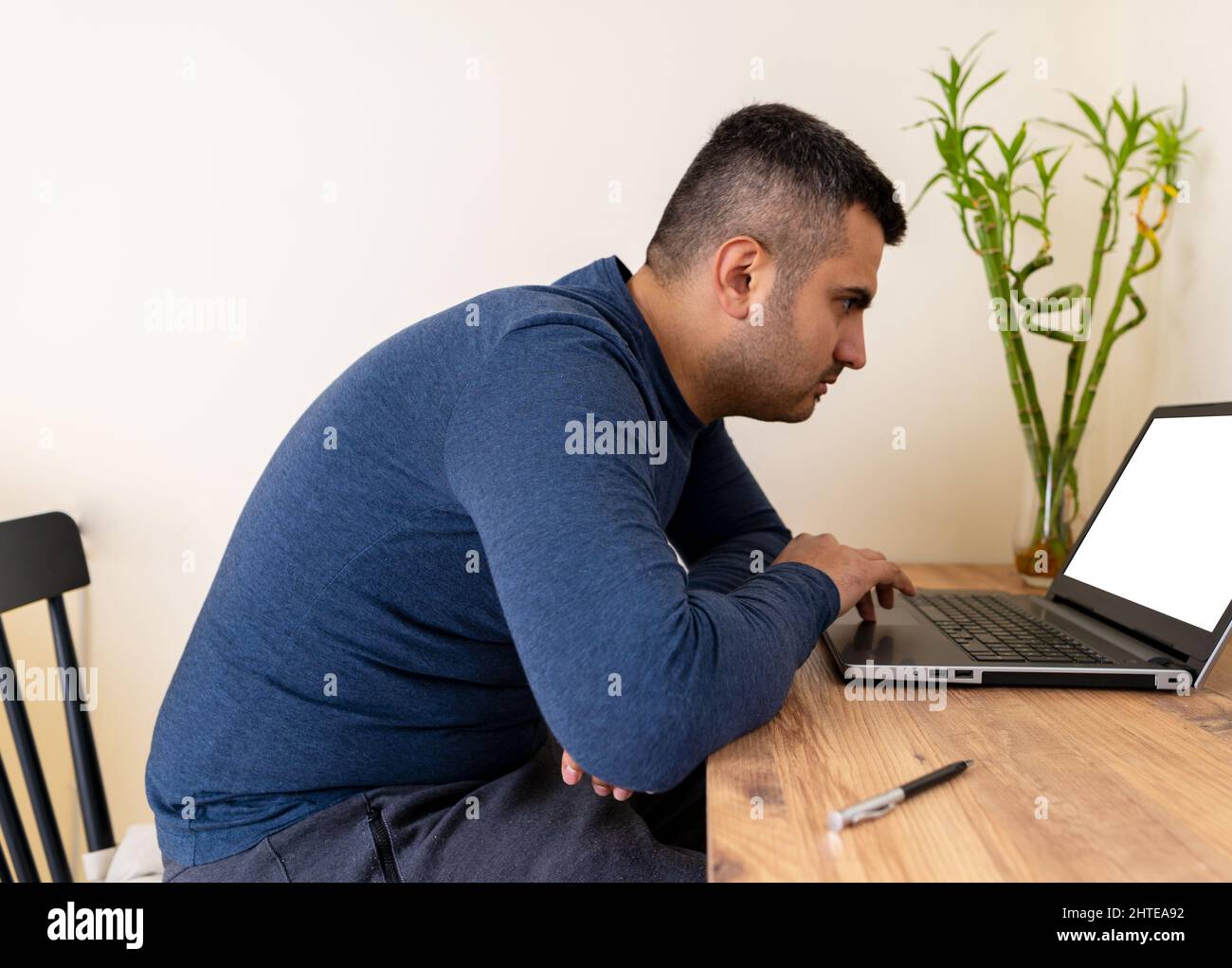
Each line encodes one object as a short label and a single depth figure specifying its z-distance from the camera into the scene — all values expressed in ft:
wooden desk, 1.61
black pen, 1.74
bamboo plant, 4.22
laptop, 2.69
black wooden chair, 3.56
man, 2.05
